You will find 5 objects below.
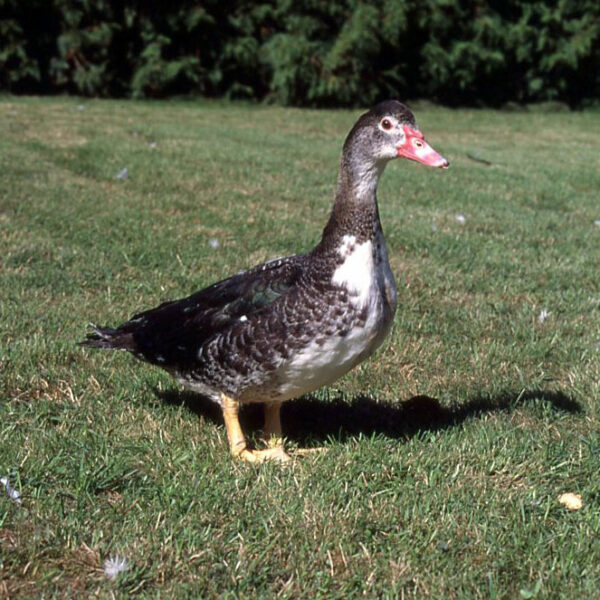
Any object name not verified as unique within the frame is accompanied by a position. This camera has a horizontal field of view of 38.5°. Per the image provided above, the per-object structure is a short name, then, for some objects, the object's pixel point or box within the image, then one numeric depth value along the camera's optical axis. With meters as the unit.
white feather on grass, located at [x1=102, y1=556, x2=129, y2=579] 2.45
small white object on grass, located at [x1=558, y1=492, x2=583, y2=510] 2.88
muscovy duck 2.93
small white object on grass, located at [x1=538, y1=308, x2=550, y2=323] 4.89
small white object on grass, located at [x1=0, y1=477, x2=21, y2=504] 2.77
